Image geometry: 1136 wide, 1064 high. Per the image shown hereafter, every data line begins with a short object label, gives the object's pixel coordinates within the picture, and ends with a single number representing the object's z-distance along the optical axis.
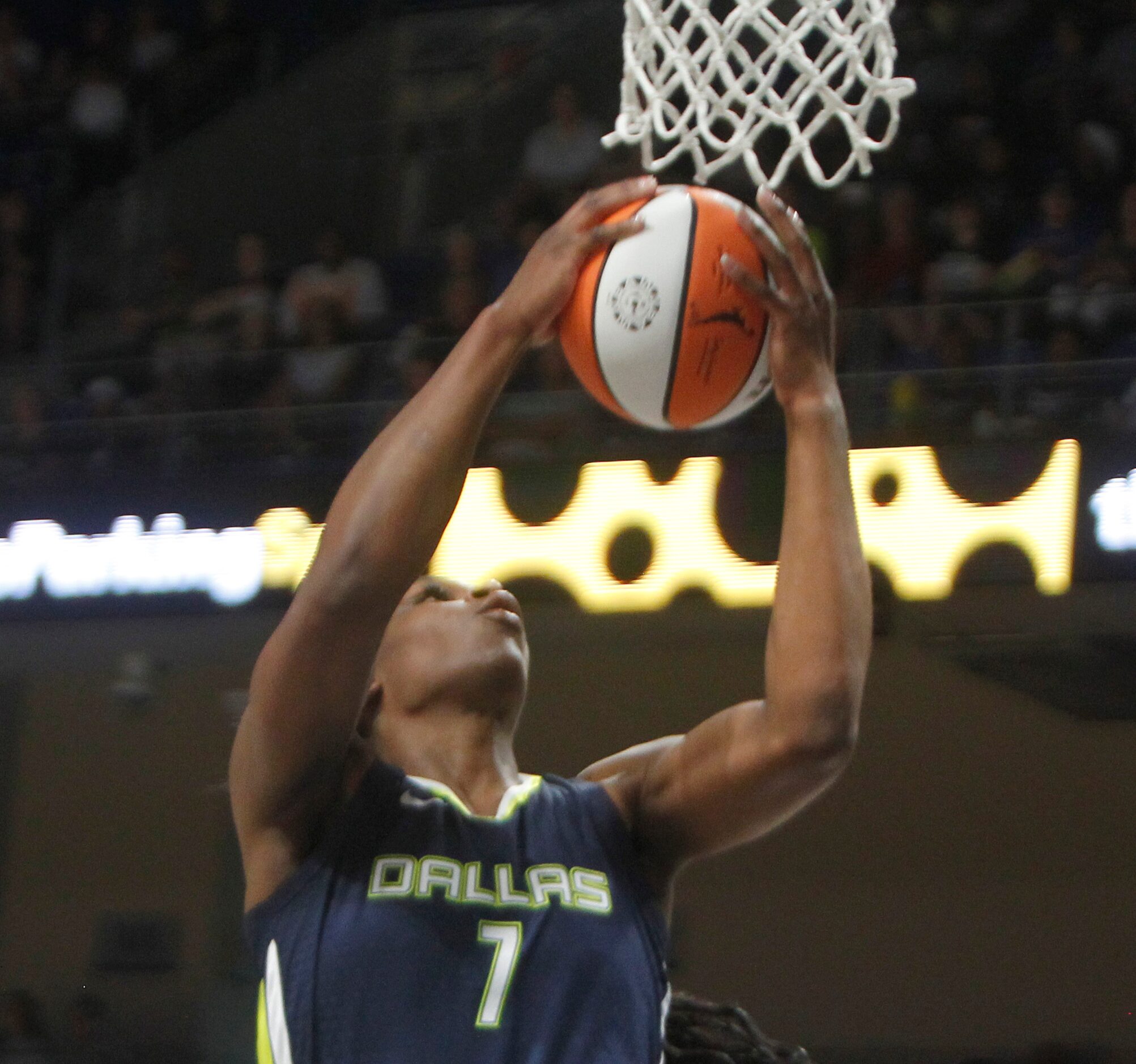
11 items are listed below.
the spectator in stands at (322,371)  12.57
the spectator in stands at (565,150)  14.23
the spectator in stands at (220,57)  17.86
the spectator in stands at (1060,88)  13.25
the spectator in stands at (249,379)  12.62
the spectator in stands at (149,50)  17.87
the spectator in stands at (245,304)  14.14
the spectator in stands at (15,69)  17.78
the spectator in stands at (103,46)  18.06
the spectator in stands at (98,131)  17.23
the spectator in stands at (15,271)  15.70
